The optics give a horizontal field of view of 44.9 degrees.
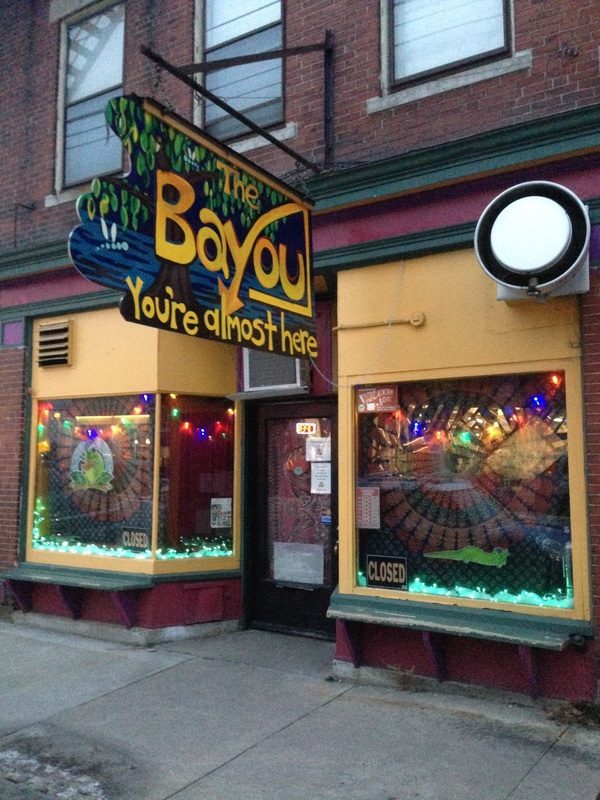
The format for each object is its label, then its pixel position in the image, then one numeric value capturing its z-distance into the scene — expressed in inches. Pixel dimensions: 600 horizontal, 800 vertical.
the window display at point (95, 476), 284.9
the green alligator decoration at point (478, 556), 211.3
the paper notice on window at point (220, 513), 289.9
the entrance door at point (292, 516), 273.7
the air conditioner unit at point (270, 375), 273.7
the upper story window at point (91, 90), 323.0
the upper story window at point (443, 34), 233.1
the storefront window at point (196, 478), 281.9
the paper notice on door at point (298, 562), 274.4
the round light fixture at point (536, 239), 189.0
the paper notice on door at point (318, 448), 277.7
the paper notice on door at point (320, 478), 274.8
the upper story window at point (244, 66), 279.1
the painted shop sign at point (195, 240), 160.2
